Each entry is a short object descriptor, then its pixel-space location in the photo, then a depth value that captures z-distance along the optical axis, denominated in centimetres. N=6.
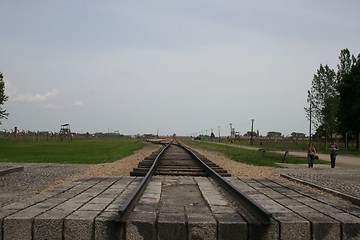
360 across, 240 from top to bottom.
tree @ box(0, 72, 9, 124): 5605
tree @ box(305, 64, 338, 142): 5641
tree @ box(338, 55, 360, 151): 4997
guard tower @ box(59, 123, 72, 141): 7669
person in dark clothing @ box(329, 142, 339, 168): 2057
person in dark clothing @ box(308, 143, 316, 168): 2006
